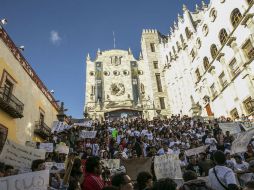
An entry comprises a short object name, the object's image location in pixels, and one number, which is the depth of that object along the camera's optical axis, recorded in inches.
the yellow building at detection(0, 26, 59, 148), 489.4
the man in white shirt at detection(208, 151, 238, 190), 135.4
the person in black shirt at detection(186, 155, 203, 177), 283.1
